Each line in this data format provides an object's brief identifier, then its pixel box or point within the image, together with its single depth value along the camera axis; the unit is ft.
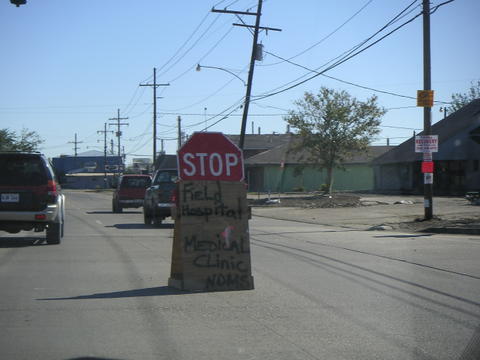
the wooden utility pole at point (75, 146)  441.68
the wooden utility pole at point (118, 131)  304.71
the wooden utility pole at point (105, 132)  347.89
